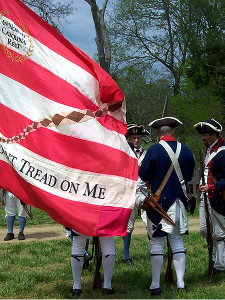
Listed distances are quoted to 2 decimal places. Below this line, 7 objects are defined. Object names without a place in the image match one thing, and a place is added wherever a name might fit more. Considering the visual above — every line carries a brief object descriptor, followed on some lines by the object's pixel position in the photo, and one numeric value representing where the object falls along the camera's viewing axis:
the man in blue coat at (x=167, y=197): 4.74
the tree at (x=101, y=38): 11.19
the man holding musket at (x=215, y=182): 5.46
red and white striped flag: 4.42
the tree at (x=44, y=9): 13.77
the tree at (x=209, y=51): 18.29
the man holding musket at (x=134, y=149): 6.61
